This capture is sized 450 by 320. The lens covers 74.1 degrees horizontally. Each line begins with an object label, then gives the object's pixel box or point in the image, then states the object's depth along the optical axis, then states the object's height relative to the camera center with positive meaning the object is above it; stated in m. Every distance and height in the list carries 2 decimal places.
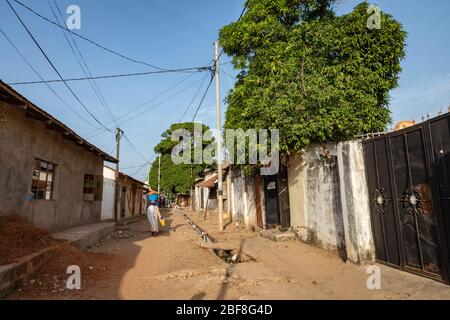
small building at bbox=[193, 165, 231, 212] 24.28 +1.17
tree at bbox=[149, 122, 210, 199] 41.94 +5.05
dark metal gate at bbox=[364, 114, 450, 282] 4.46 +0.07
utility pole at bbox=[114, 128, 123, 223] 20.21 +2.38
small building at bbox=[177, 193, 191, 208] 54.30 +0.65
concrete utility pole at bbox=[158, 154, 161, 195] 45.13 +4.54
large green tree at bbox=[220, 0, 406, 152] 8.10 +3.62
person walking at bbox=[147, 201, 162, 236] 12.76 -0.59
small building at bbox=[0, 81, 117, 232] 7.29 +1.20
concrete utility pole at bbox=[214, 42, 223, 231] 13.07 +2.60
